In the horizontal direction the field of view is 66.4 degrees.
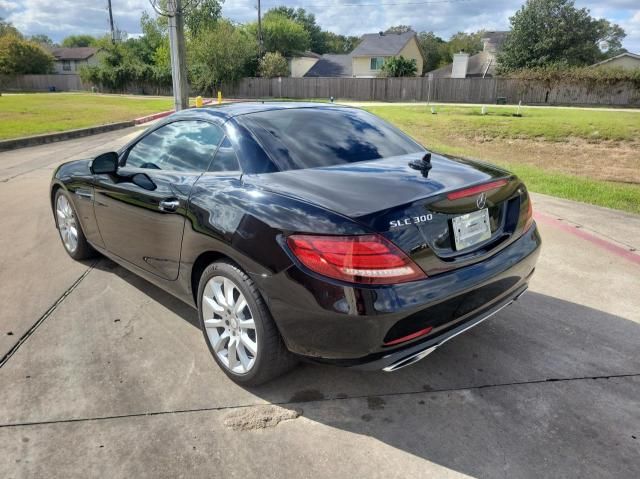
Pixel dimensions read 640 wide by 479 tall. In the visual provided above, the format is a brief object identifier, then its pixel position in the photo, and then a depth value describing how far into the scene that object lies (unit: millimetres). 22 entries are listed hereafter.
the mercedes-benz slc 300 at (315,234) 2252
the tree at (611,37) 58584
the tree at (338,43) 104438
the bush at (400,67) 48762
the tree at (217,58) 50594
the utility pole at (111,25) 62000
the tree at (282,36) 74312
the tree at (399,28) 93112
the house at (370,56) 57656
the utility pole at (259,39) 59438
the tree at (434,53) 84875
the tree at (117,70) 55375
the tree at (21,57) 63281
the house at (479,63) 58500
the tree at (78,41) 120438
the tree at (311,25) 98356
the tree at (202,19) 58031
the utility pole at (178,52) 14555
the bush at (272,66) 53656
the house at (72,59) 86562
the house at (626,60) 50594
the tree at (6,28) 86156
